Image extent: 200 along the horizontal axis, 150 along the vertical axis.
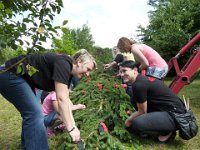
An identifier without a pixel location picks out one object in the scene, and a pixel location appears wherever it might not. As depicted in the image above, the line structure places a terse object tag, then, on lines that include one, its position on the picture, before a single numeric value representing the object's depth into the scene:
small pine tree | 2.18
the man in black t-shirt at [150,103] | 2.42
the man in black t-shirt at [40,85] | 1.66
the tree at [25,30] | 1.08
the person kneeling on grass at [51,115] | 2.63
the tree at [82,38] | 20.42
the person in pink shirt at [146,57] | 3.02
